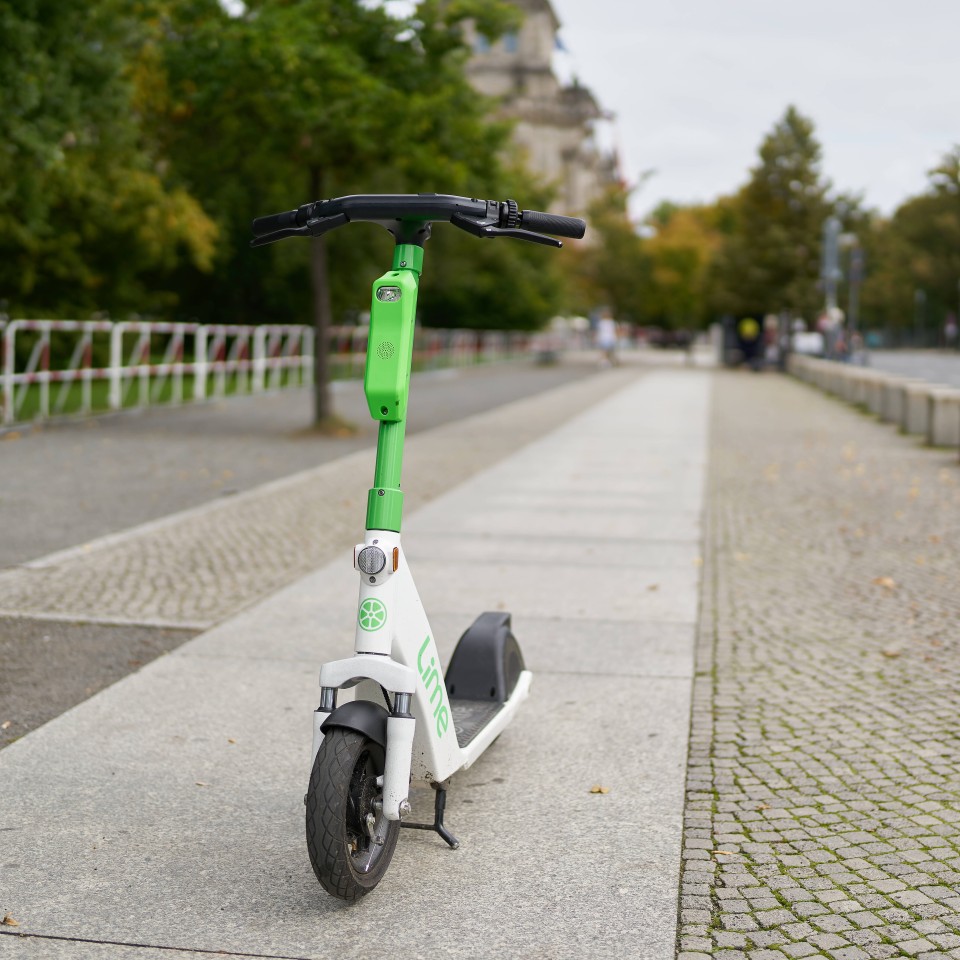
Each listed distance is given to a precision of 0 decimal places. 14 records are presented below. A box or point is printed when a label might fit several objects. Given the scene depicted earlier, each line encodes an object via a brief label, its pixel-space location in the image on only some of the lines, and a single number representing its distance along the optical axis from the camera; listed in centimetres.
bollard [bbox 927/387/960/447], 1698
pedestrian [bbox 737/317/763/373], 5172
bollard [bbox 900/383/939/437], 1895
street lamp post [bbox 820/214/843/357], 4056
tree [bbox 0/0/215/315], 1461
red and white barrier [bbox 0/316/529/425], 1766
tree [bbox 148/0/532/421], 1614
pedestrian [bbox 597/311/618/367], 5025
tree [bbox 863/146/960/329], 9825
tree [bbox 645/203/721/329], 6588
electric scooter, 331
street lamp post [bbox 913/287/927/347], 10250
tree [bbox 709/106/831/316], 5572
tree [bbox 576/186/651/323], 6525
